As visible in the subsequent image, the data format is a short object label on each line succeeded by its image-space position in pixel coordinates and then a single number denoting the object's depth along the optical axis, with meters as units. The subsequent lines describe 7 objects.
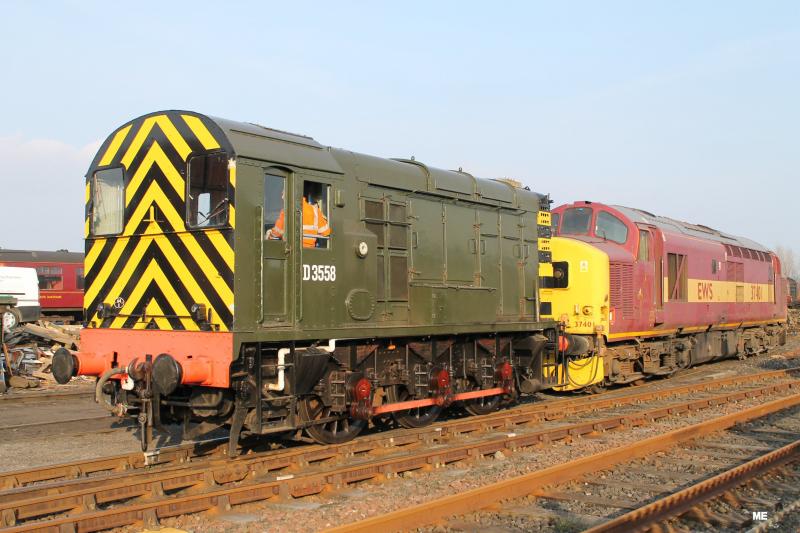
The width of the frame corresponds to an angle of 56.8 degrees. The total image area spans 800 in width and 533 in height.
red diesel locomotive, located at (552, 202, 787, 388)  14.45
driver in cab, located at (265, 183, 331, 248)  8.44
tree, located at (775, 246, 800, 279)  147.00
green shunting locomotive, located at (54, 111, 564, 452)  7.60
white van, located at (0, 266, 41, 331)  19.84
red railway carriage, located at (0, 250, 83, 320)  32.66
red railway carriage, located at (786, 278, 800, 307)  43.94
